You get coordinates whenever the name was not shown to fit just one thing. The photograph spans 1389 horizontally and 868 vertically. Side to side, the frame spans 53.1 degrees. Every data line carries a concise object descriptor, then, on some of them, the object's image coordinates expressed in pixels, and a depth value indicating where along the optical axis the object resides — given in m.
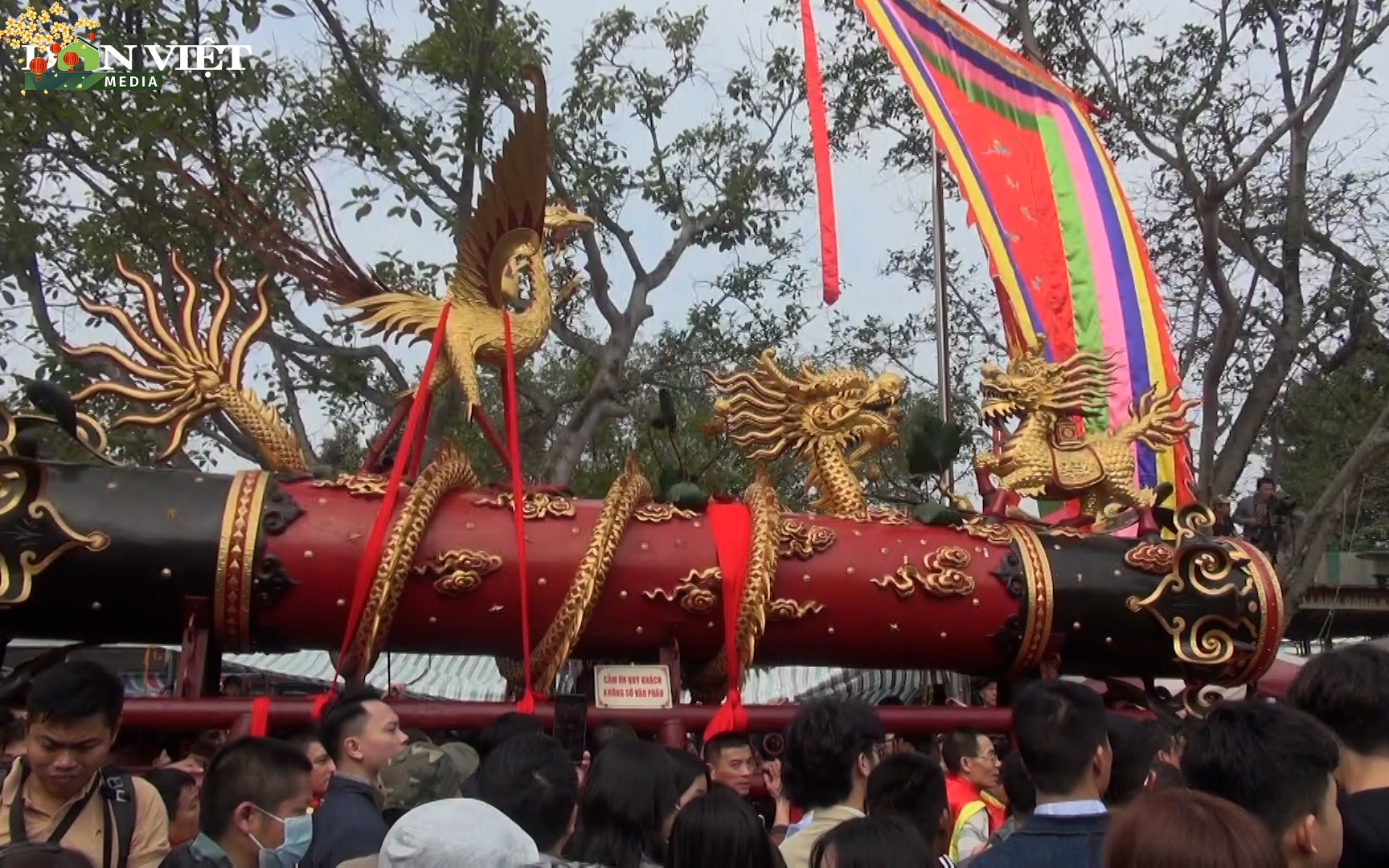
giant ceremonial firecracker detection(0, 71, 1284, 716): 4.93
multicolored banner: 9.18
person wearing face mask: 2.93
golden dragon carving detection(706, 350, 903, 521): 5.83
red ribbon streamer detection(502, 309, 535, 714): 4.99
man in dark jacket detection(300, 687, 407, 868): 3.00
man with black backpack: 3.19
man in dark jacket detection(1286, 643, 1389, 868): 2.69
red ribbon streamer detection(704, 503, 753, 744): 5.04
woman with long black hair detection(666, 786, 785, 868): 2.53
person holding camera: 9.09
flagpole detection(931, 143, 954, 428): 7.75
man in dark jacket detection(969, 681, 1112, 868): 2.59
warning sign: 5.15
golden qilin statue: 6.08
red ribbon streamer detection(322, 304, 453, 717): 4.94
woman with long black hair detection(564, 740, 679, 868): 2.74
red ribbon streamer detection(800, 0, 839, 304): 7.55
